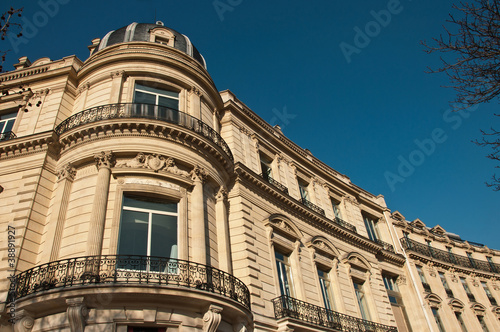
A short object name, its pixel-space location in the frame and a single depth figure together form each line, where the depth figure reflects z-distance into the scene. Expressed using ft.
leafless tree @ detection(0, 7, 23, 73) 25.41
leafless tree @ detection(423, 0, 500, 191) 24.77
